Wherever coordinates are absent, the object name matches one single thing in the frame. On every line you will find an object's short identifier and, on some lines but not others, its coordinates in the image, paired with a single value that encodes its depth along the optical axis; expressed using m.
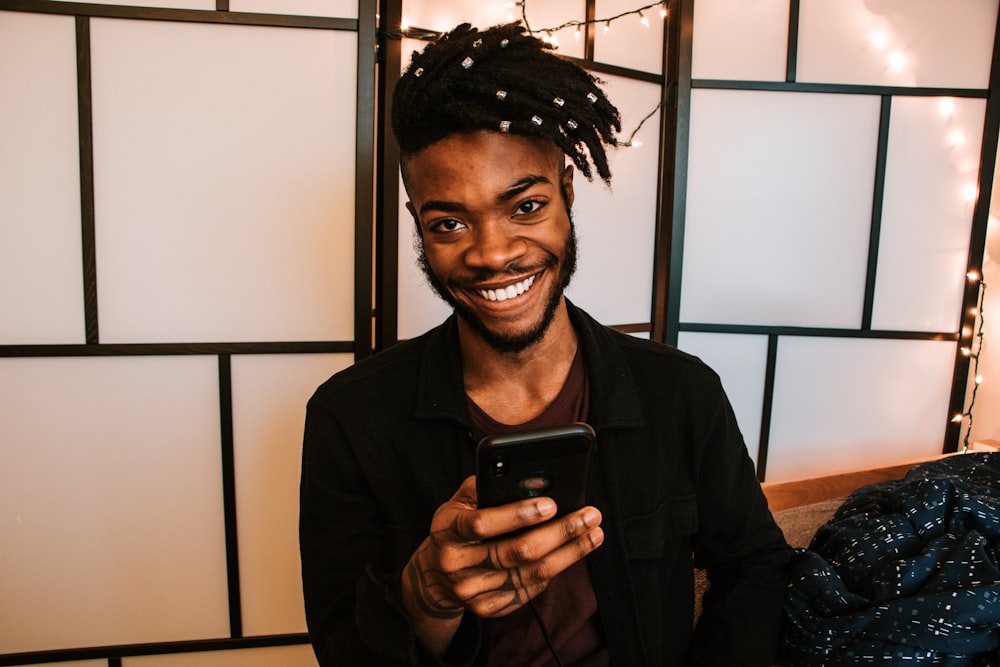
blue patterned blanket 1.04
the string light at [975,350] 2.42
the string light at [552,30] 1.81
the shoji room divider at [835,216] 2.30
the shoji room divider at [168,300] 1.67
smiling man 1.02
